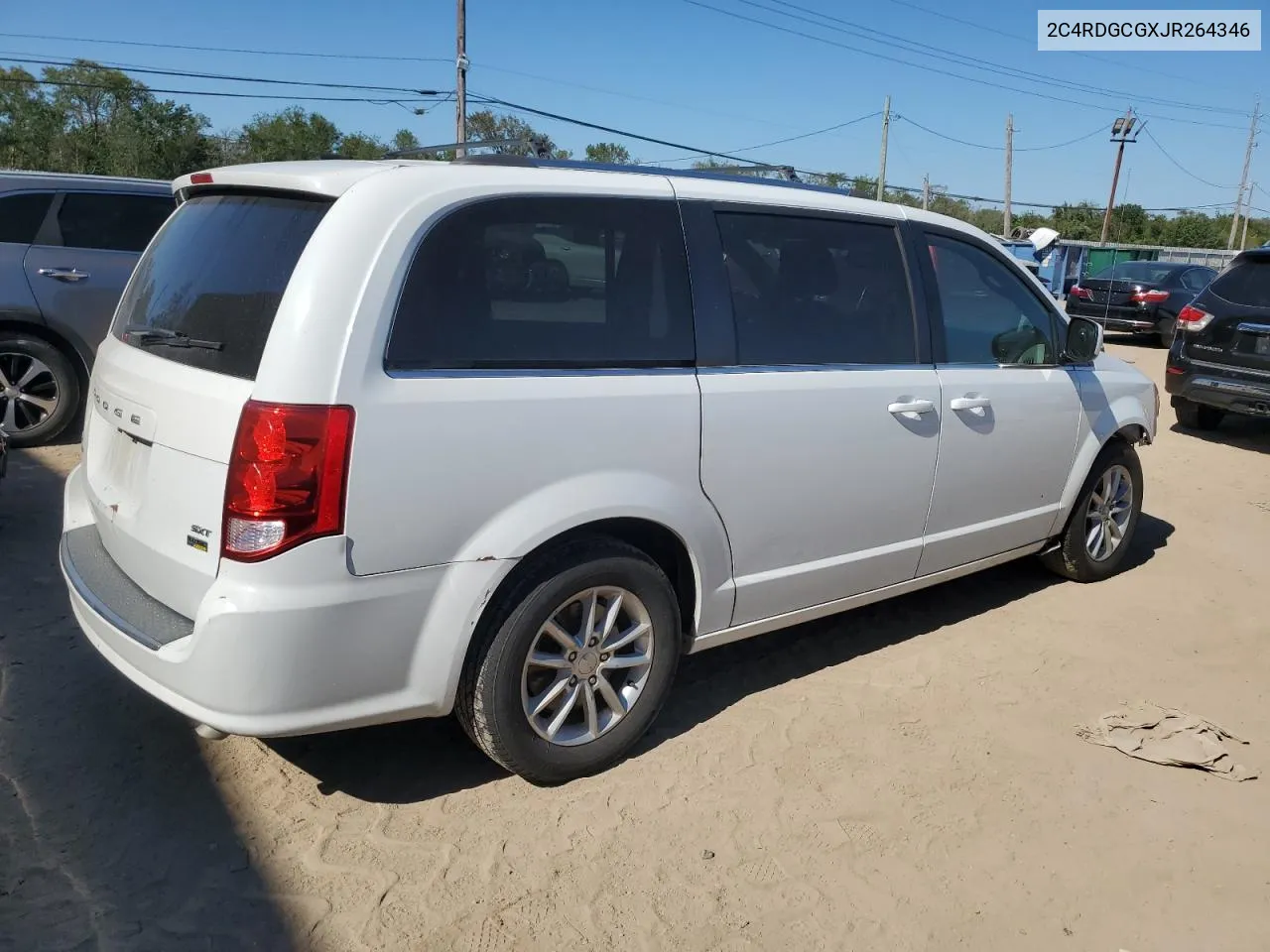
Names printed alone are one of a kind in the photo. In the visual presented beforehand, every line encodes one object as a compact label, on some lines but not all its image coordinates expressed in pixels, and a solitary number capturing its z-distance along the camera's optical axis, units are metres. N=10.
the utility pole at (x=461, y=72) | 26.92
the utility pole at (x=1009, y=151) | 42.28
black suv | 8.61
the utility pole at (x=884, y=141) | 45.38
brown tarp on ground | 3.52
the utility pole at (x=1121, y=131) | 43.84
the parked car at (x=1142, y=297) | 16.72
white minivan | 2.51
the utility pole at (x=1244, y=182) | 62.22
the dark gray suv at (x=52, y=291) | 6.61
